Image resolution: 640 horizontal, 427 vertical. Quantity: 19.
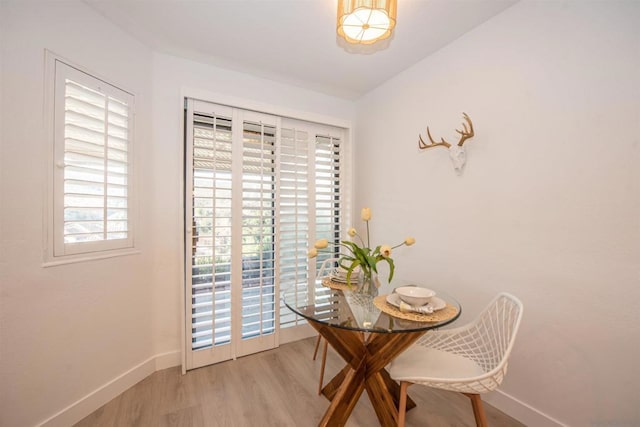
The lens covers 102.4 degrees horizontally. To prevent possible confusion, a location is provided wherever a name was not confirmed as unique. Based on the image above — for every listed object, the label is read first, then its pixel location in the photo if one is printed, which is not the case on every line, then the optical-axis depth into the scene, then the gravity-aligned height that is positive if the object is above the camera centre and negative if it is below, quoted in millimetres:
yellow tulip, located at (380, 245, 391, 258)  1448 -214
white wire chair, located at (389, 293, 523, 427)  1146 -773
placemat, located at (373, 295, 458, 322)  1245 -503
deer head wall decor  1778 +479
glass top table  1271 -682
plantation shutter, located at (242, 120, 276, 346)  2264 -146
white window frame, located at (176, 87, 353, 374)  2025 +819
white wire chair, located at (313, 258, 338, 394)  1797 -1066
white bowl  1320 -432
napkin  1287 -482
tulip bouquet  1494 -264
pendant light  1147 +952
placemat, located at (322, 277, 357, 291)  1648 -479
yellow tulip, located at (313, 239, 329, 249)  1543 -190
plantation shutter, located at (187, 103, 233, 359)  2076 -149
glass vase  1598 -460
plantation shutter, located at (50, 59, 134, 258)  1455 +281
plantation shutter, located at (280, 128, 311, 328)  2459 +11
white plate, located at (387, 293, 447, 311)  1360 -485
